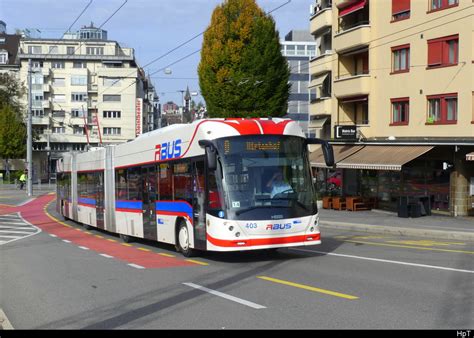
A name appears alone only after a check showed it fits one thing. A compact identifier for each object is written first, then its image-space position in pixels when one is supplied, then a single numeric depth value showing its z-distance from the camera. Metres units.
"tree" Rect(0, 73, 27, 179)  82.69
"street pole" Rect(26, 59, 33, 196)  51.81
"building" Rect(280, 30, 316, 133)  97.25
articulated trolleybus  12.38
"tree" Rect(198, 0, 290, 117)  41.34
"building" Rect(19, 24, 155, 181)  94.88
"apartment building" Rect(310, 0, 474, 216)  28.06
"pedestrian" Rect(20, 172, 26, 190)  61.77
